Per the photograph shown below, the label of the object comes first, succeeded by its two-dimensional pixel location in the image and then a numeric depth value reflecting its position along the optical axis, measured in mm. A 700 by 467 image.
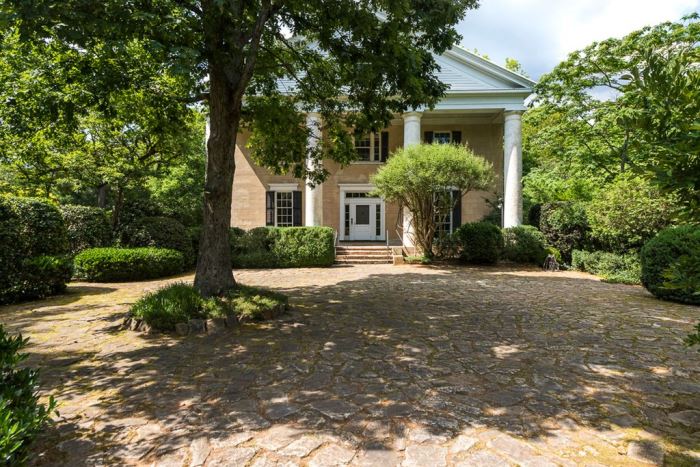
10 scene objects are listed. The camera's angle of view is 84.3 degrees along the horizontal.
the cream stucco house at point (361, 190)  19922
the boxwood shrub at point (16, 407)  1946
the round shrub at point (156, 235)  13344
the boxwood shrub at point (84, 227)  12398
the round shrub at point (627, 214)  11398
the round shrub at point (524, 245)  15500
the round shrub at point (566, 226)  14711
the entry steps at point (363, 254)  16609
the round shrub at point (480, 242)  15219
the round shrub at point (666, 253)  7986
